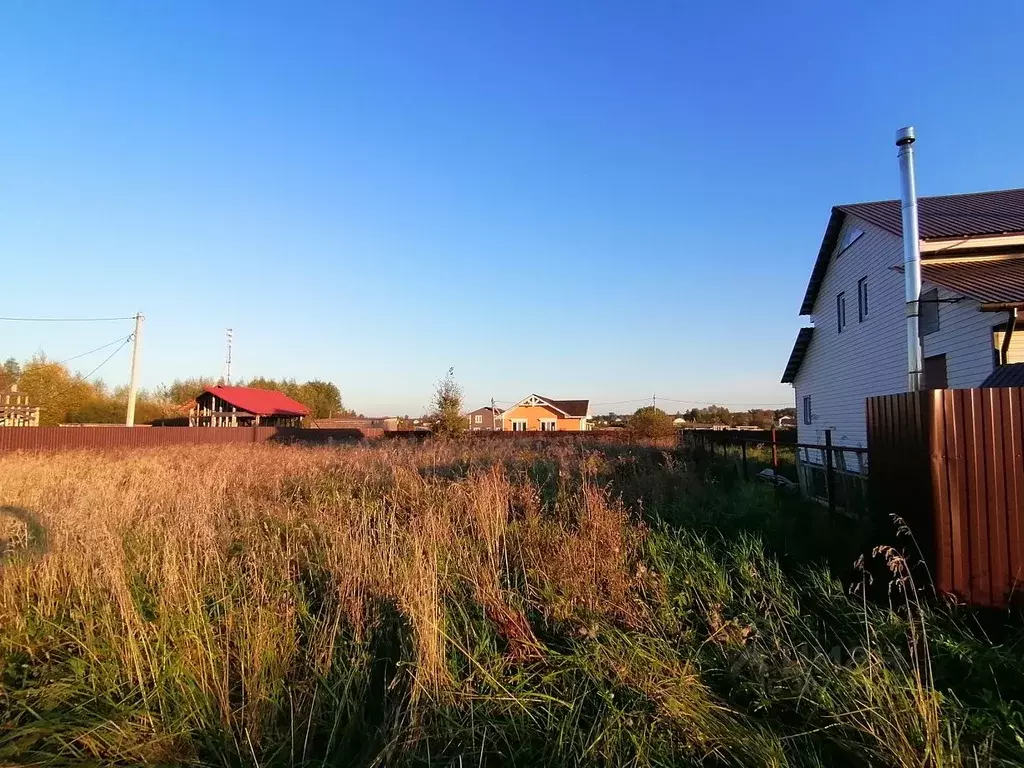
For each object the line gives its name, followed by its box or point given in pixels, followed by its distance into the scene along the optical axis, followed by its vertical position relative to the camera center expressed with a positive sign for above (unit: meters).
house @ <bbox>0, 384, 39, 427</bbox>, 30.55 +0.48
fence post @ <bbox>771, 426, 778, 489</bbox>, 10.06 -0.51
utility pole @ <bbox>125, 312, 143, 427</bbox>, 28.70 +2.28
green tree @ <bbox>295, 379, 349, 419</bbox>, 70.75 +3.25
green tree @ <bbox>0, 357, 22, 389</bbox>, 41.75 +3.66
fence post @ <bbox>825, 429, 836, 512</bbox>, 6.47 -0.56
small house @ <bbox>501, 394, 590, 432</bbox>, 61.69 +1.08
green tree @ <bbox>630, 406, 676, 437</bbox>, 26.88 +0.28
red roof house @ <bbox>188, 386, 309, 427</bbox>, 42.06 +1.01
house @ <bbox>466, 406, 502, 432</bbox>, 67.00 +1.02
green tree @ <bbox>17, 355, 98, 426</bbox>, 41.22 +2.21
